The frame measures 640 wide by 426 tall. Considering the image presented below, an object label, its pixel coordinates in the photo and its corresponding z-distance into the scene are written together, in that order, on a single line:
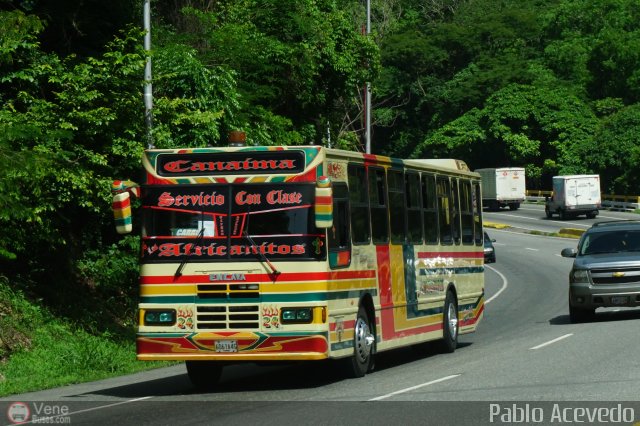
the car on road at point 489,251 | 53.28
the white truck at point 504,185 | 88.25
